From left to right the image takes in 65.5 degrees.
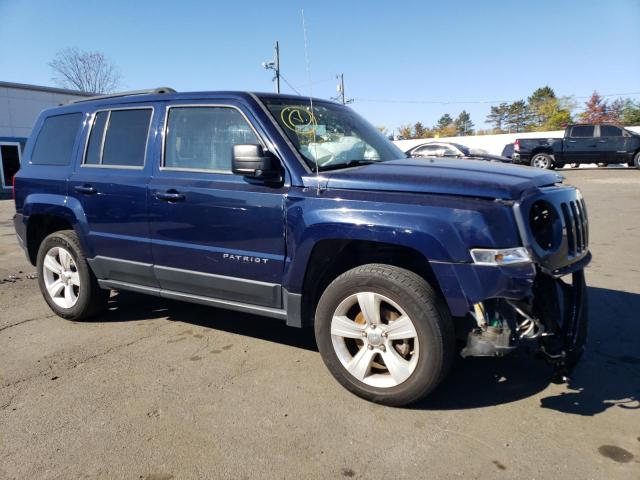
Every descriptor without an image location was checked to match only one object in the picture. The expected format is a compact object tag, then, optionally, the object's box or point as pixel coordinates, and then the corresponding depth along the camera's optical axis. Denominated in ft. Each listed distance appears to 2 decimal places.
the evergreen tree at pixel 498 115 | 300.24
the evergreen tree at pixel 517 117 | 278.09
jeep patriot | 9.24
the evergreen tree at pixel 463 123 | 329.29
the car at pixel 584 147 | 70.59
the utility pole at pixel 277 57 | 97.05
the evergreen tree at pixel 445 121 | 383.65
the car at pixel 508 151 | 81.35
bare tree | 170.40
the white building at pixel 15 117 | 76.43
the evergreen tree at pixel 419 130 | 335.71
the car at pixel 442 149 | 63.52
